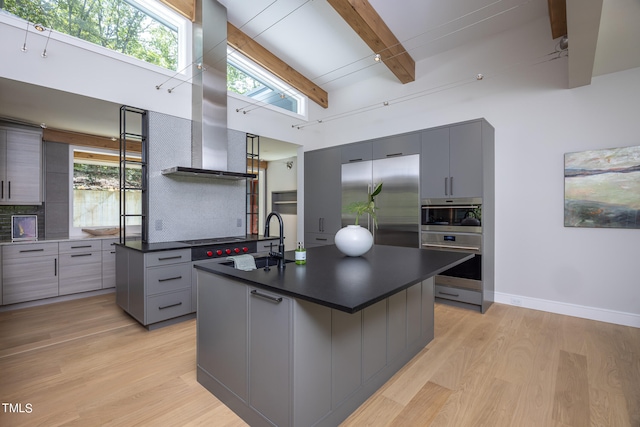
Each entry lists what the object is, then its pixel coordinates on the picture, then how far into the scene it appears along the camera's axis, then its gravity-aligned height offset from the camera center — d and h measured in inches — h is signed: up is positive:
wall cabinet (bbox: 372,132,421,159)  152.2 +37.1
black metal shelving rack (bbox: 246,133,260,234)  250.7 +8.1
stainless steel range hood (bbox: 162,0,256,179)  144.7 +62.9
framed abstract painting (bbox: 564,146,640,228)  116.2 +10.2
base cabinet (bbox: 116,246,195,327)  114.9 -28.8
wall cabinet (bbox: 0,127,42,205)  140.4 +24.1
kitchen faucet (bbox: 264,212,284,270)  72.4 -9.2
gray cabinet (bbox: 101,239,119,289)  160.7 -27.1
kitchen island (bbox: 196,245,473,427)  54.6 -27.0
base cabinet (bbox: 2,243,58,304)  133.5 -26.9
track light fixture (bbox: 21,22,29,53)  103.3 +61.4
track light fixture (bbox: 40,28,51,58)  107.4 +60.6
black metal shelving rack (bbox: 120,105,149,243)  130.9 +29.4
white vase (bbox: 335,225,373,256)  87.2 -8.1
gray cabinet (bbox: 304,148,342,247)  188.4 +12.2
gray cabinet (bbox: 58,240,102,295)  148.3 -26.9
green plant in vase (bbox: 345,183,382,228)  89.0 +2.0
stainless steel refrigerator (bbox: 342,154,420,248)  153.0 +10.7
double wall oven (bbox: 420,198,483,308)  135.0 -12.4
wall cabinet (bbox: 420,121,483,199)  133.4 +24.9
